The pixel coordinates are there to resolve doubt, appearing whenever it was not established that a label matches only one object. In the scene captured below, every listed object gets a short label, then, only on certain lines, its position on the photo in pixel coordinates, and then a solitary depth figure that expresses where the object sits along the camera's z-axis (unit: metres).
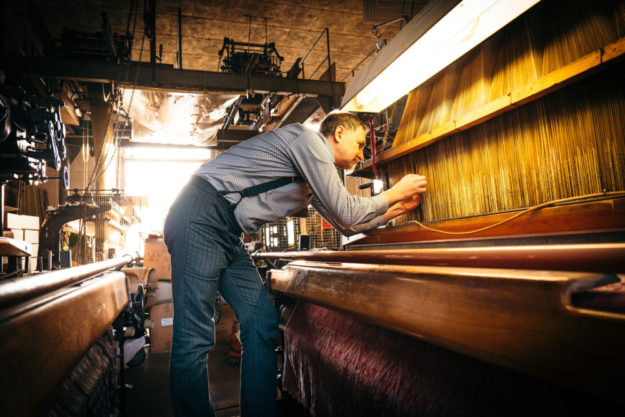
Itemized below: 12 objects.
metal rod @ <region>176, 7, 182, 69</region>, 3.75
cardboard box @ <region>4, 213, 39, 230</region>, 4.10
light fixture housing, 1.24
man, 1.25
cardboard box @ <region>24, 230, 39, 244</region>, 4.58
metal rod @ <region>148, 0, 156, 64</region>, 3.55
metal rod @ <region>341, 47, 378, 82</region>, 5.34
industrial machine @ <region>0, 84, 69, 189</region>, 2.07
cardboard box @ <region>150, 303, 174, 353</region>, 3.86
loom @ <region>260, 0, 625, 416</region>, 0.41
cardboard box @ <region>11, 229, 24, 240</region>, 4.20
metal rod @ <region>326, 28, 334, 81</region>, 4.04
